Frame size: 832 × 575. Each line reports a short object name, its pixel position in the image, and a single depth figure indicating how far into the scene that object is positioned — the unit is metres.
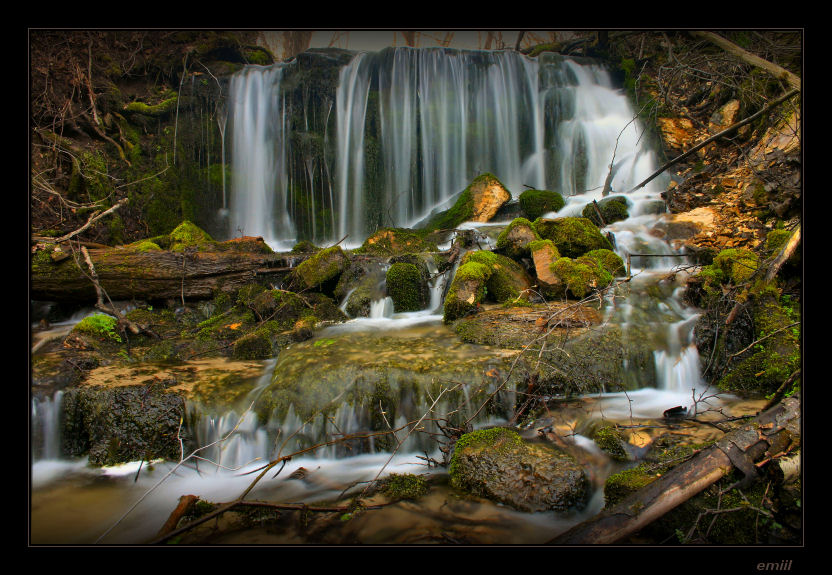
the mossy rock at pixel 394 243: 9.24
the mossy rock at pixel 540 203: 10.46
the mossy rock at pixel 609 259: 6.77
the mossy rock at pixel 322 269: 7.45
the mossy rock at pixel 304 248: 9.06
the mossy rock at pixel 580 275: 5.99
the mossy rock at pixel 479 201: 10.73
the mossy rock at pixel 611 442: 3.30
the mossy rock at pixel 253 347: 5.49
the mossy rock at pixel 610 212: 9.34
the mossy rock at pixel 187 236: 9.48
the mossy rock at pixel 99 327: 5.78
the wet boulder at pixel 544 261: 6.34
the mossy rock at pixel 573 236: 7.39
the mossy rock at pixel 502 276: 6.55
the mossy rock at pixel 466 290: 6.03
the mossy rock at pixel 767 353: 3.90
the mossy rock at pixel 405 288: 7.05
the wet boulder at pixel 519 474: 2.88
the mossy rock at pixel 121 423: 3.84
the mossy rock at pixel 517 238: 7.35
